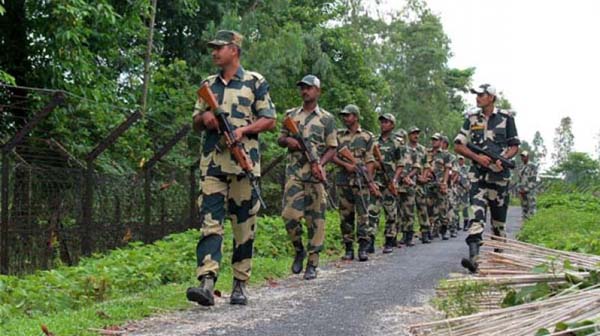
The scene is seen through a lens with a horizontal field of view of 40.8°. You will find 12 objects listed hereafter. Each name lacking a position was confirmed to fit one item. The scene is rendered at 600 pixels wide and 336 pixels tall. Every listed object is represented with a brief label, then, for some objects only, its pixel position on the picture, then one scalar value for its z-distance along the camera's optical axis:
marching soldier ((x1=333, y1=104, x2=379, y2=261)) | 10.14
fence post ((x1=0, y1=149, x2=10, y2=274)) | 7.94
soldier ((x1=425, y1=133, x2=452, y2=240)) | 15.80
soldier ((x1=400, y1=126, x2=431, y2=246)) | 13.47
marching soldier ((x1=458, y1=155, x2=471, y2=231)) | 19.59
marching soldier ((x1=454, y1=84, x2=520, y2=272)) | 8.32
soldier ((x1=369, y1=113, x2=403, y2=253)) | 12.13
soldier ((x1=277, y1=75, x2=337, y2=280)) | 8.18
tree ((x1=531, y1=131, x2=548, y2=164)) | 106.21
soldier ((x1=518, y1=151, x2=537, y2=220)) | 22.09
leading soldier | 6.00
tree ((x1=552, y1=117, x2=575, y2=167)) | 100.19
